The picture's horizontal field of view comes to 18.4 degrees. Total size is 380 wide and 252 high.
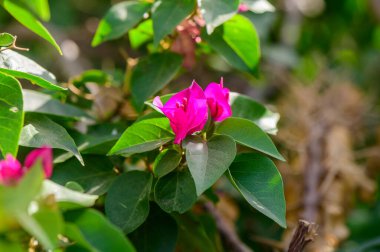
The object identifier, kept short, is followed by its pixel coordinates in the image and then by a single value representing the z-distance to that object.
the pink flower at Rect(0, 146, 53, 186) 0.53
